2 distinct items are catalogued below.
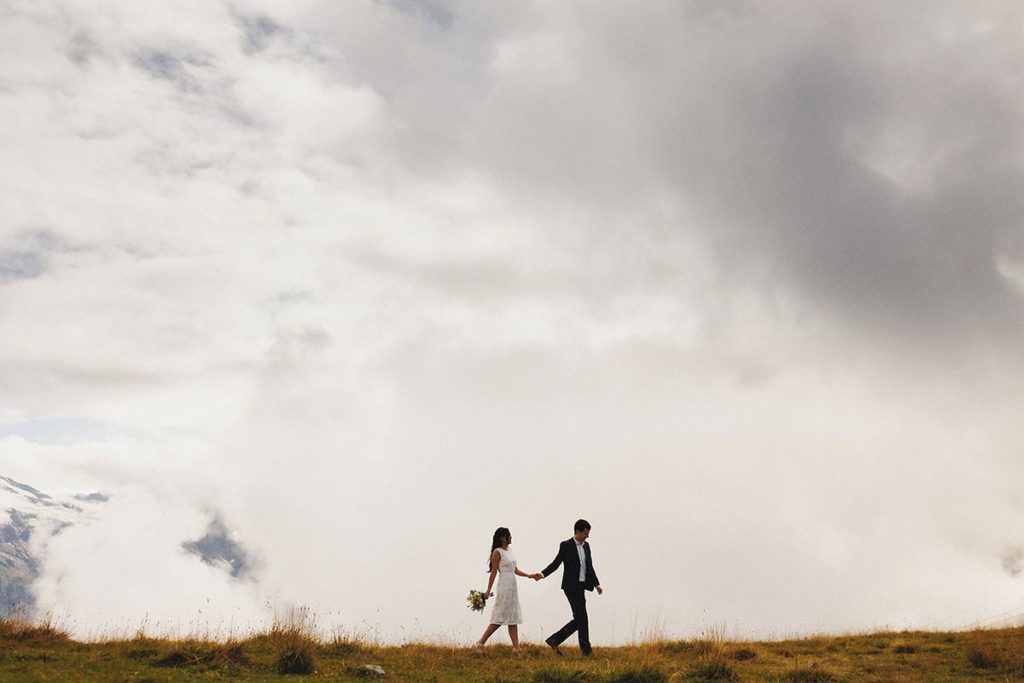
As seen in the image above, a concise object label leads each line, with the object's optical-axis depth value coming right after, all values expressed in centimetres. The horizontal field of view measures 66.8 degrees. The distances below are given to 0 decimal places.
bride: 1825
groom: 1802
